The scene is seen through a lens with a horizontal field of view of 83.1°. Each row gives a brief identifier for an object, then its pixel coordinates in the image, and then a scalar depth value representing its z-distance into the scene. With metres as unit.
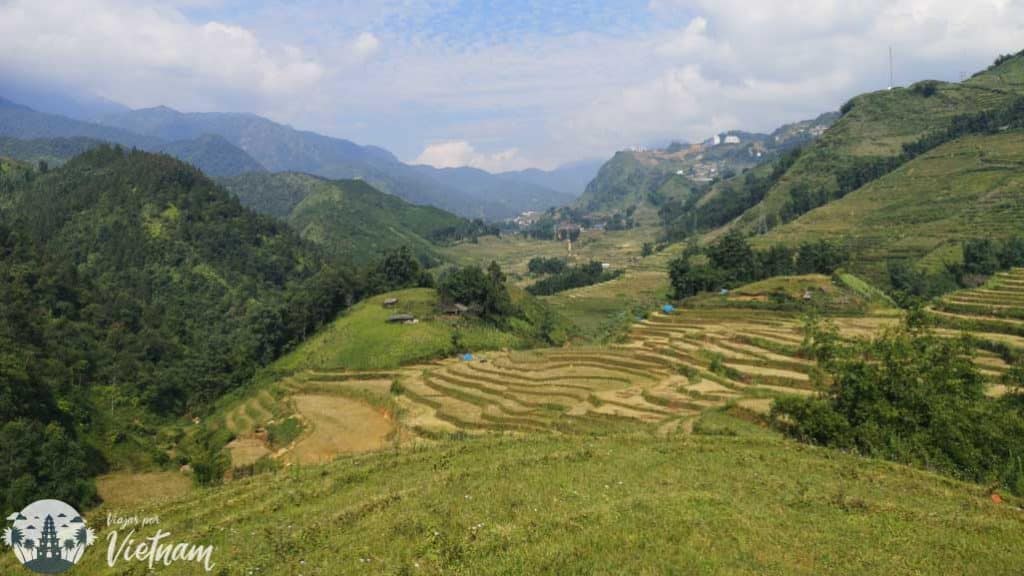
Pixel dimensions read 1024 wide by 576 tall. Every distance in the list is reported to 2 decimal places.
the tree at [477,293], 73.06
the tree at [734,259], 83.94
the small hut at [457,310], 71.94
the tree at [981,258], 69.62
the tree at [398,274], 88.31
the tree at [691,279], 81.31
